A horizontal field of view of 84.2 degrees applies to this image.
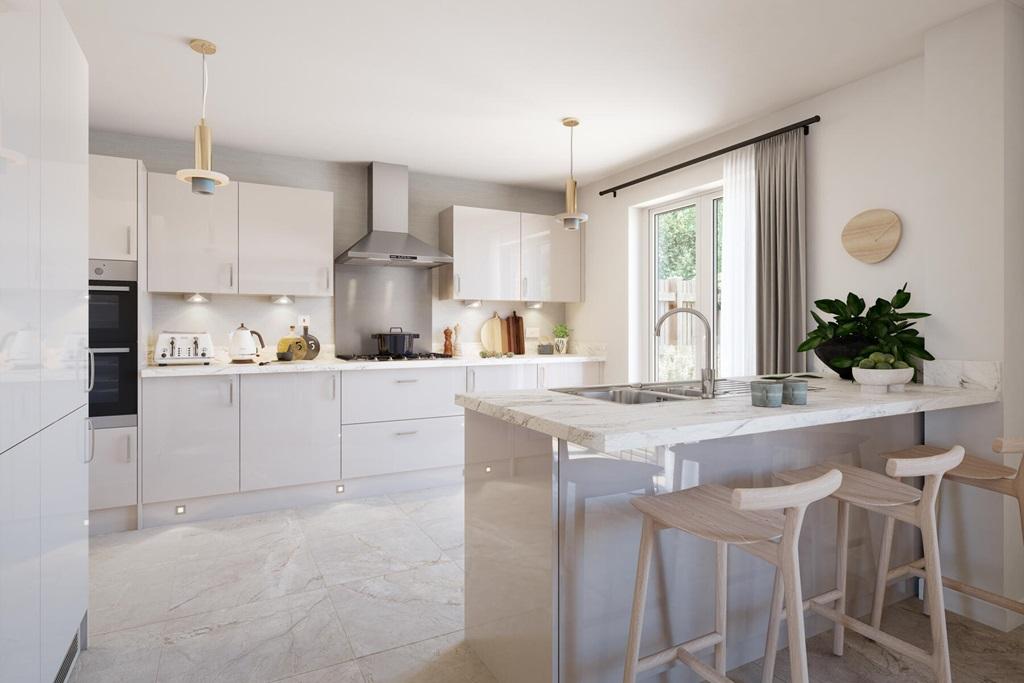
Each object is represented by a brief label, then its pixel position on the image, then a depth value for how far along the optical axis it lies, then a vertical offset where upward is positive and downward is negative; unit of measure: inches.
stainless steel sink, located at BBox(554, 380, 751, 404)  85.0 -7.7
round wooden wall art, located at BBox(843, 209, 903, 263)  107.3 +21.0
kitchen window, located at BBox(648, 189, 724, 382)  156.9 +19.4
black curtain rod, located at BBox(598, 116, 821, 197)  123.9 +48.2
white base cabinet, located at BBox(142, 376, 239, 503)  129.4 -22.7
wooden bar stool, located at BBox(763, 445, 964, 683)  65.6 -21.3
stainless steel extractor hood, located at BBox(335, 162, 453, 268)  162.4 +34.3
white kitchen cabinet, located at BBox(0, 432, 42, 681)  50.1 -21.0
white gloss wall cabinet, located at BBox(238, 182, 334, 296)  148.6 +27.2
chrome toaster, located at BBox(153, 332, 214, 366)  134.6 -2.0
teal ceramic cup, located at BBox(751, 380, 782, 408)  69.4 -6.3
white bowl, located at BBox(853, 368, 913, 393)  87.1 -5.7
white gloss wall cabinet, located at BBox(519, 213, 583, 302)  189.6 +27.6
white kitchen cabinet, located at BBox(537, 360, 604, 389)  182.1 -10.7
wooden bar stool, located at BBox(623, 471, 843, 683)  50.8 -18.6
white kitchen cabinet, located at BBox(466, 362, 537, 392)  168.4 -10.9
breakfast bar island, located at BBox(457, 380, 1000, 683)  62.5 -21.0
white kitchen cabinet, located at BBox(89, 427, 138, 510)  124.6 -28.5
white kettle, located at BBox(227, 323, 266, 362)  146.3 -1.3
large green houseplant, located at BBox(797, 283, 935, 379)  95.1 +1.4
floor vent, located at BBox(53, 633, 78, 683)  68.5 -40.8
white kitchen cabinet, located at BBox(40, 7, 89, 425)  60.8 +14.3
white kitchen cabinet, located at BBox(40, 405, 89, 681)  61.7 -23.7
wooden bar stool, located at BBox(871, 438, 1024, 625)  77.2 -19.6
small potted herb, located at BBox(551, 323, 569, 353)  202.2 +1.7
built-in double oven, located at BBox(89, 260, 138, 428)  123.9 -0.7
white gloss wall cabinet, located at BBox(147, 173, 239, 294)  138.6 +25.7
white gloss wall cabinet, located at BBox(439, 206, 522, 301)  178.1 +28.5
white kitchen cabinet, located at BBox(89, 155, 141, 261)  124.7 +29.5
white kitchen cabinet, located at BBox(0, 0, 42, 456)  49.0 +11.0
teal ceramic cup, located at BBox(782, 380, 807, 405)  72.2 -6.3
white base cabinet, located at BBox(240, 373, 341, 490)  139.4 -22.4
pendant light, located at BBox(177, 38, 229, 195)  93.9 +28.2
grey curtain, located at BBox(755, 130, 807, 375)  124.1 +19.8
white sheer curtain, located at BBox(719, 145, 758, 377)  136.6 +19.8
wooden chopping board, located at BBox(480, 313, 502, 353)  195.6 +2.3
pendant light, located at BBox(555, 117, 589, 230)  129.3 +30.7
